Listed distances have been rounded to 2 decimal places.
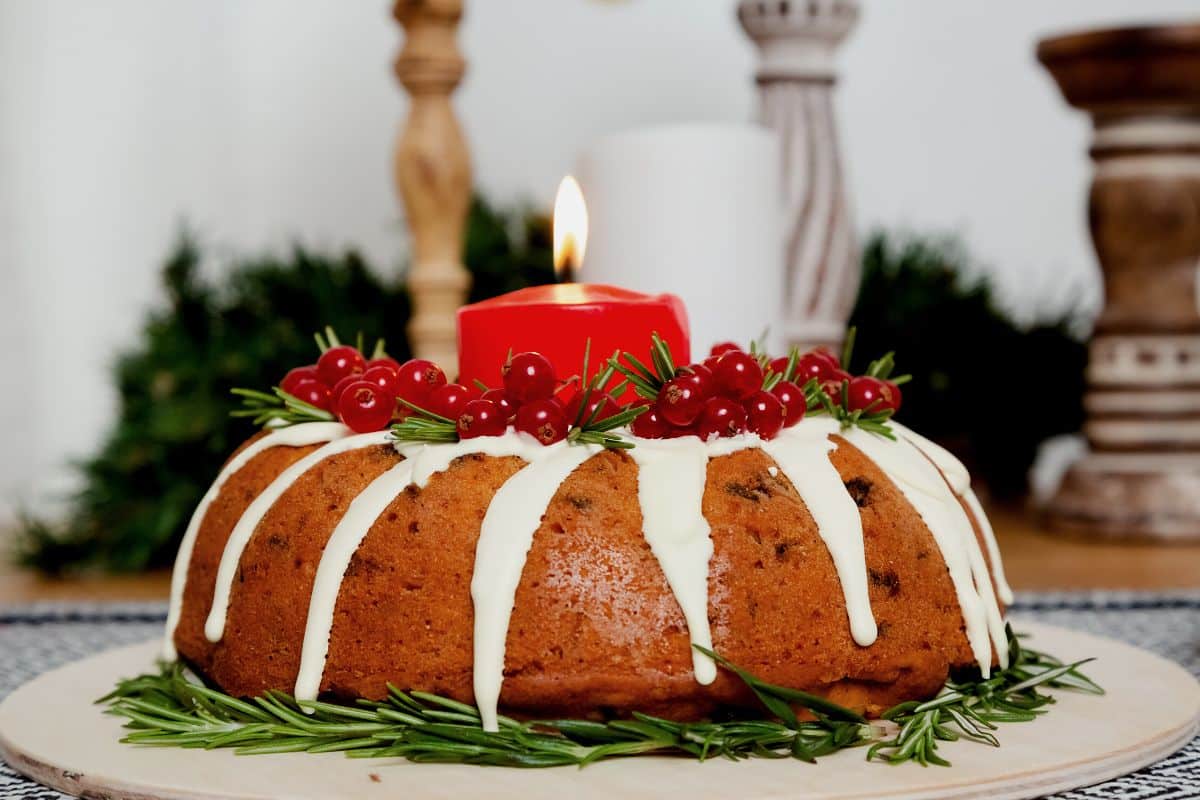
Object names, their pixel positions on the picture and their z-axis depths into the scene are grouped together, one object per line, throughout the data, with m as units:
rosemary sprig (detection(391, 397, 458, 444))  0.73
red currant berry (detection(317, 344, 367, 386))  0.78
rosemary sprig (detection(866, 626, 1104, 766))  0.70
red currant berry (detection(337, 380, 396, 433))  0.75
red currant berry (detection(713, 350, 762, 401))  0.72
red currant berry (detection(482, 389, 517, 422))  0.73
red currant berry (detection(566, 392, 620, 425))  0.73
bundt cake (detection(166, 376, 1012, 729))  0.71
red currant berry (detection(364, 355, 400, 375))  0.76
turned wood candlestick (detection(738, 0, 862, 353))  1.13
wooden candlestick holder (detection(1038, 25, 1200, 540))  1.18
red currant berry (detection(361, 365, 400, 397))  0.75
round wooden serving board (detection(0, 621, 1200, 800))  0.68
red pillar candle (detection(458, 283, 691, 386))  0.75
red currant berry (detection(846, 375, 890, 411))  0.77
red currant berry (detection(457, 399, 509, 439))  0.73
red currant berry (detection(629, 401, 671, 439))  0.73
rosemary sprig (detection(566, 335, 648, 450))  0.72
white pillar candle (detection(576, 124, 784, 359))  1.00
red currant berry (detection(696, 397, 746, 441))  0.73
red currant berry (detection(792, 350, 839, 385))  0.77
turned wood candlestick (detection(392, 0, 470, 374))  1.07
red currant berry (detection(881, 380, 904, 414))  0.78
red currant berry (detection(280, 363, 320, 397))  0.79
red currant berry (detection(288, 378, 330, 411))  0.78
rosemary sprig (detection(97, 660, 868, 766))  0.70
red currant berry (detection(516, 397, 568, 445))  0.72
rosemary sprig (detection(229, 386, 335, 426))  0.78
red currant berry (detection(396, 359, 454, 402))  0.75
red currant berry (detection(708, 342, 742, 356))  0.75
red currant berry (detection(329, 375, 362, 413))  0.76
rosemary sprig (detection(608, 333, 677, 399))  0.73
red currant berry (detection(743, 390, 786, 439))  0.73
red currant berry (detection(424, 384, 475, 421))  0.74
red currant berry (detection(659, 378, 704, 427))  0.72
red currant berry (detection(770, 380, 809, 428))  0.74
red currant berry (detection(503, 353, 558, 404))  0.72
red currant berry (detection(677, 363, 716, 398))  0.73
